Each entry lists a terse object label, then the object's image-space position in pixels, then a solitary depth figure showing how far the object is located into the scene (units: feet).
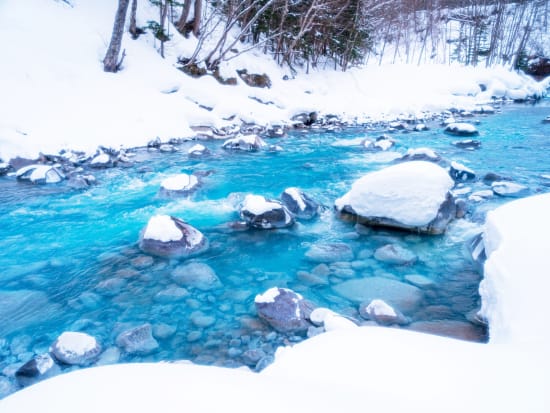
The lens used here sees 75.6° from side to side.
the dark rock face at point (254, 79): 46.37
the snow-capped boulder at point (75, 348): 7.11
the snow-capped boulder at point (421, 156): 20.88
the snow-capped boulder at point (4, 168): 19.49
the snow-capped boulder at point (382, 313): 8.10
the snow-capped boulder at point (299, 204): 14.55
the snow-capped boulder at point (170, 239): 11.46
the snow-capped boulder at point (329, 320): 7.48
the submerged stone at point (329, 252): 11.21
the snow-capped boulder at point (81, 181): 18.34
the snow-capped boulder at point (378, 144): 26.97
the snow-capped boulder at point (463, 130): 30.81
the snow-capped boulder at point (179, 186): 17.15
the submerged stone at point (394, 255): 10.94
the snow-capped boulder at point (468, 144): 25.82
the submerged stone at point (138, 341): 7.54
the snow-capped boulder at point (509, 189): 15.90
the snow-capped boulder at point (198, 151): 24.79
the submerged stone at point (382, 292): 8.95
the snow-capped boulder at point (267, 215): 13.43
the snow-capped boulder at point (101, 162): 21.59
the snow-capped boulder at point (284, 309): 7.97
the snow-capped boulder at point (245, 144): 26.78
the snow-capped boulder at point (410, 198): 12.32
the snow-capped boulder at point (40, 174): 18.63
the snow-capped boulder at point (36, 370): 6.60
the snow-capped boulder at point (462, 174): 18.22
